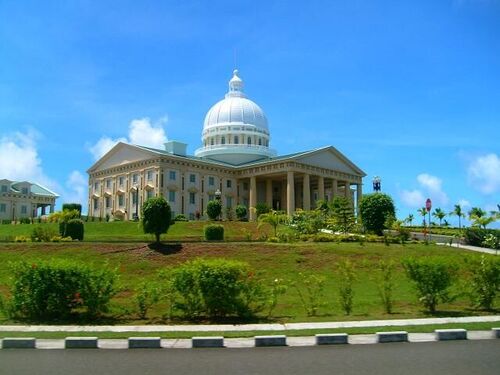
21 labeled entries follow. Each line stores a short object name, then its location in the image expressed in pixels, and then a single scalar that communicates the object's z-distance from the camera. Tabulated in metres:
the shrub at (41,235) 35.25
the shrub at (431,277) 17.02
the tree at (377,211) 44.72
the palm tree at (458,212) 56.82
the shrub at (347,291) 16.86
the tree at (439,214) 60.32
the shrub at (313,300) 16.91
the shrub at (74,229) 36.59
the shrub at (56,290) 15.85
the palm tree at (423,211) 50.16
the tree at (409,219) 42.48
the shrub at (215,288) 15.60
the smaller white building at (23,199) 77.62
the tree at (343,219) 44.12
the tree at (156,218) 31.09
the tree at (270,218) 39.58
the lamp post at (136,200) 67.99
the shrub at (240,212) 60.22
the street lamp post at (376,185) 53.40
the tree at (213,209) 53.47
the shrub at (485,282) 17.70
